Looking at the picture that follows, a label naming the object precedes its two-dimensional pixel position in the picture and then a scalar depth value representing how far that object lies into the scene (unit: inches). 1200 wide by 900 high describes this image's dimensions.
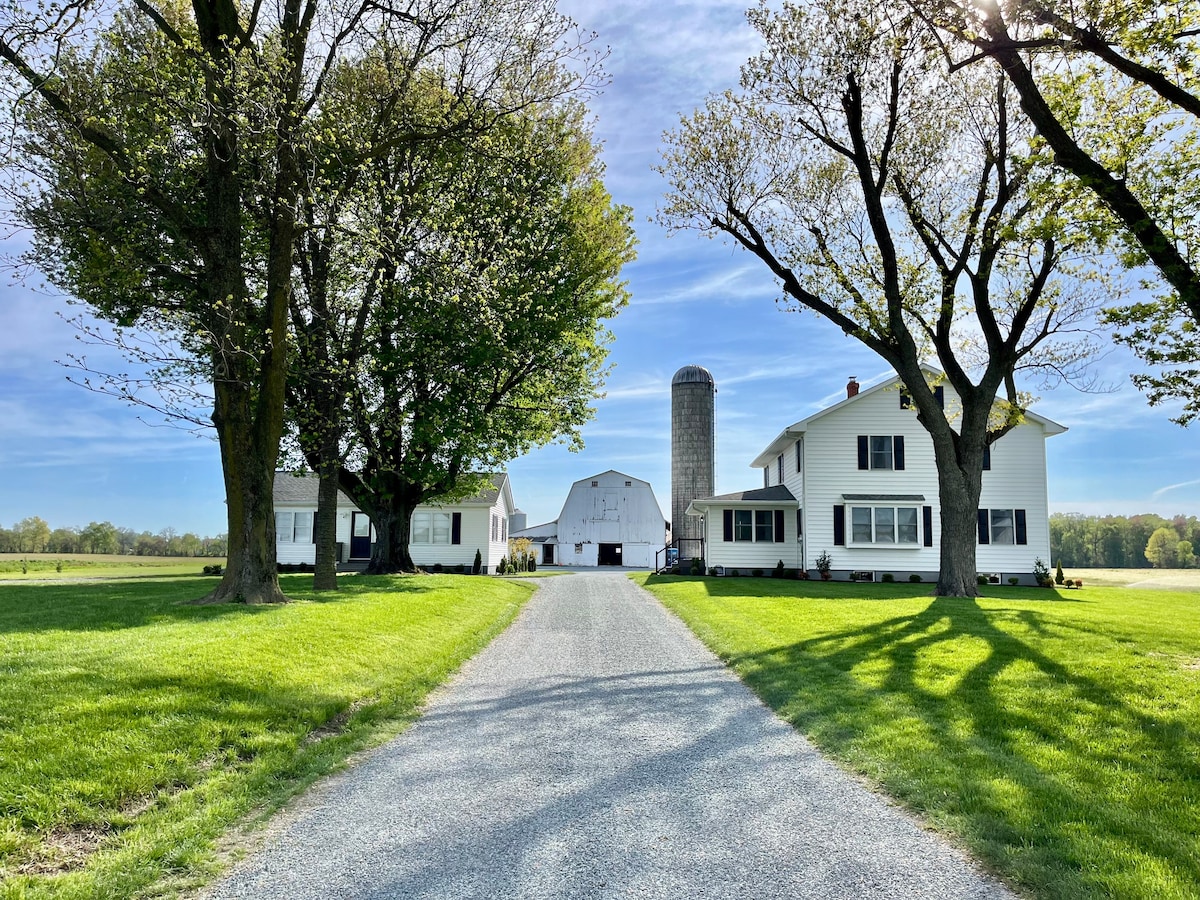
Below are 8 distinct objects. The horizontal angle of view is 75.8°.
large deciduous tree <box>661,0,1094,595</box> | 694.5
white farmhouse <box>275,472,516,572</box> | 1282.0
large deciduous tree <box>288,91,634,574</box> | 598.2
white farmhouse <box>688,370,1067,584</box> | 1097.4
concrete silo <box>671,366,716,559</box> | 1432.1
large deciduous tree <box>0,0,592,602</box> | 465.7
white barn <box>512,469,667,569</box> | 1911.9
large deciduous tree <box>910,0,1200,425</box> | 341.1
